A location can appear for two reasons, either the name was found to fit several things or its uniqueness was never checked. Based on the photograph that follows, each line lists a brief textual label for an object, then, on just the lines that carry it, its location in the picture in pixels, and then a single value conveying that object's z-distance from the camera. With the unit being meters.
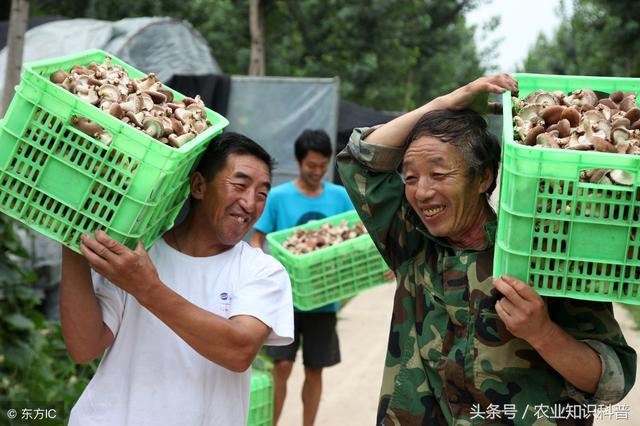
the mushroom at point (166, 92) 2.90
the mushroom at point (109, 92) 2.65
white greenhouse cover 9.15
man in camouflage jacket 2.50
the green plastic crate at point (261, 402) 4.58
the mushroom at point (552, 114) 2.54
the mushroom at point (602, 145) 2.32
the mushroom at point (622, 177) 2.21
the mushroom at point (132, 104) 2.63
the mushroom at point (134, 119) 2.59
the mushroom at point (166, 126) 2.63
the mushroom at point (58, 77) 2.69
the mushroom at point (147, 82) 2.87
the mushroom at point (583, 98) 2.67
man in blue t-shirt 5.67
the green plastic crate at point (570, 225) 2.21
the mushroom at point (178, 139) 2.62
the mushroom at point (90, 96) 2.59
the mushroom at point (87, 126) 2.51
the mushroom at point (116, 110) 2.57
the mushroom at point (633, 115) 2.50
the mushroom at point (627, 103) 2.60
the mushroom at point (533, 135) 2.44
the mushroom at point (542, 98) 2.64
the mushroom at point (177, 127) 2.69
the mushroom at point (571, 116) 2.53
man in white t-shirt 2.75
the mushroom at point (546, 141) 2.38
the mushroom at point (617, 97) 2.70
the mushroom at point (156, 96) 2.83
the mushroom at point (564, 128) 2.46
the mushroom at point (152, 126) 2.59
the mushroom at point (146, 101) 2.71
